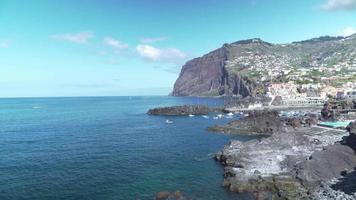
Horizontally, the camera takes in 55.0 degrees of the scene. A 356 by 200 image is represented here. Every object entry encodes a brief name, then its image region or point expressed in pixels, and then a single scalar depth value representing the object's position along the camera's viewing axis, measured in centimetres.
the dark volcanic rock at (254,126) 8764
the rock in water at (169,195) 3830
